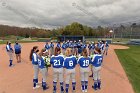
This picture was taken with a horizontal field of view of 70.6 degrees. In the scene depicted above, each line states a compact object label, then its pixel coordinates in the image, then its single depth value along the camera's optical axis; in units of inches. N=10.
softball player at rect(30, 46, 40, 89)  177.8
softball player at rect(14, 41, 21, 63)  326.4
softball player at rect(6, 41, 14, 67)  304.1
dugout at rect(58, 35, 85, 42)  995.0
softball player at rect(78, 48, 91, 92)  164.8
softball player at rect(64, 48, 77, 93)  160.4
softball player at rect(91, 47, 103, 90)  173.1
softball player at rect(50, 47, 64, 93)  161.3
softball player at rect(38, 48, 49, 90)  170.6
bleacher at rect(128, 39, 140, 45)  865.3
